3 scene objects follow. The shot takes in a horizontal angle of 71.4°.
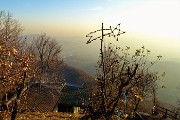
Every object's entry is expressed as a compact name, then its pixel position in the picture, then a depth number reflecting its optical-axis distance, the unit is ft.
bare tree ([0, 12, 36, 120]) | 12.25
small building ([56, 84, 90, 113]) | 63.42
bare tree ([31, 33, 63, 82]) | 106.10
